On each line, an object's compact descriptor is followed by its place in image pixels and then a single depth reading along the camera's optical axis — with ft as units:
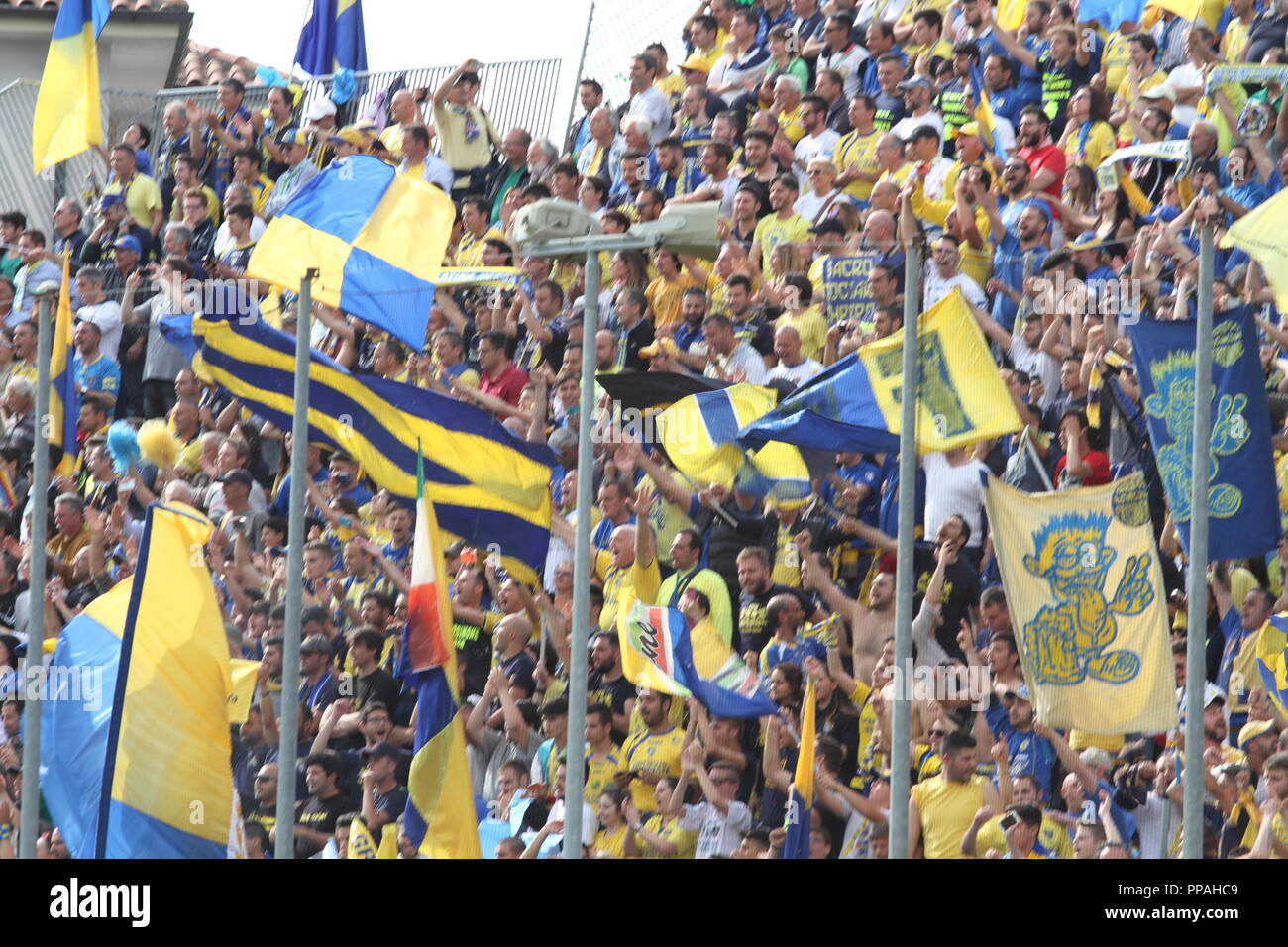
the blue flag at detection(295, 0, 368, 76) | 85.35
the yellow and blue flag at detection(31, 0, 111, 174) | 71.51
